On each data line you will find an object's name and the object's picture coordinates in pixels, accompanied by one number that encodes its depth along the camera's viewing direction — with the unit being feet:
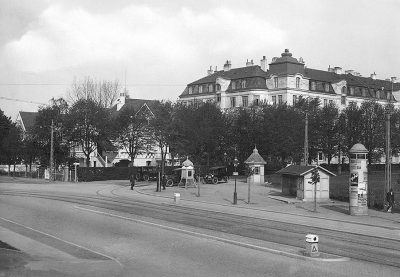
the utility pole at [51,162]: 220.84
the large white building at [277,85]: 321.73
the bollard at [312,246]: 50.70
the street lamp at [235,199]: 125.03
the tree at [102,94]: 303.07
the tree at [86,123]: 242.37
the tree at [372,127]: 279.90
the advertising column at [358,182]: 103.65
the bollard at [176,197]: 125.39
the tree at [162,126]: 239.56
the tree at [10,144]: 272.51
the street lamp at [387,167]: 109.21
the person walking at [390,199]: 107.86
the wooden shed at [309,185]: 132.77
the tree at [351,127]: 278.46
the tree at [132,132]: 250.78
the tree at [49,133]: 243.81
